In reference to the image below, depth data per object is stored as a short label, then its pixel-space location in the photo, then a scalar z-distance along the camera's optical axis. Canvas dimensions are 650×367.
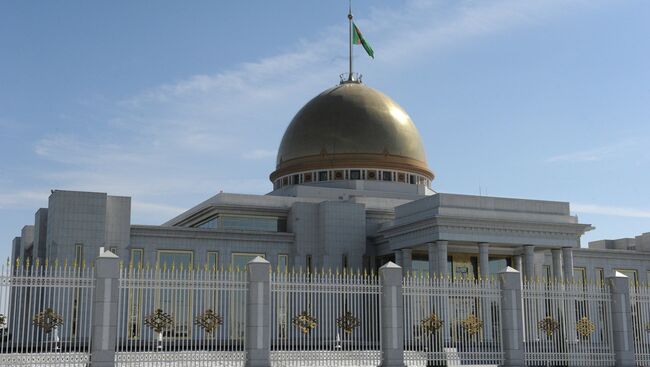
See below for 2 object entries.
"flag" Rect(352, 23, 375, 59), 58.84
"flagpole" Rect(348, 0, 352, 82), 61.08
